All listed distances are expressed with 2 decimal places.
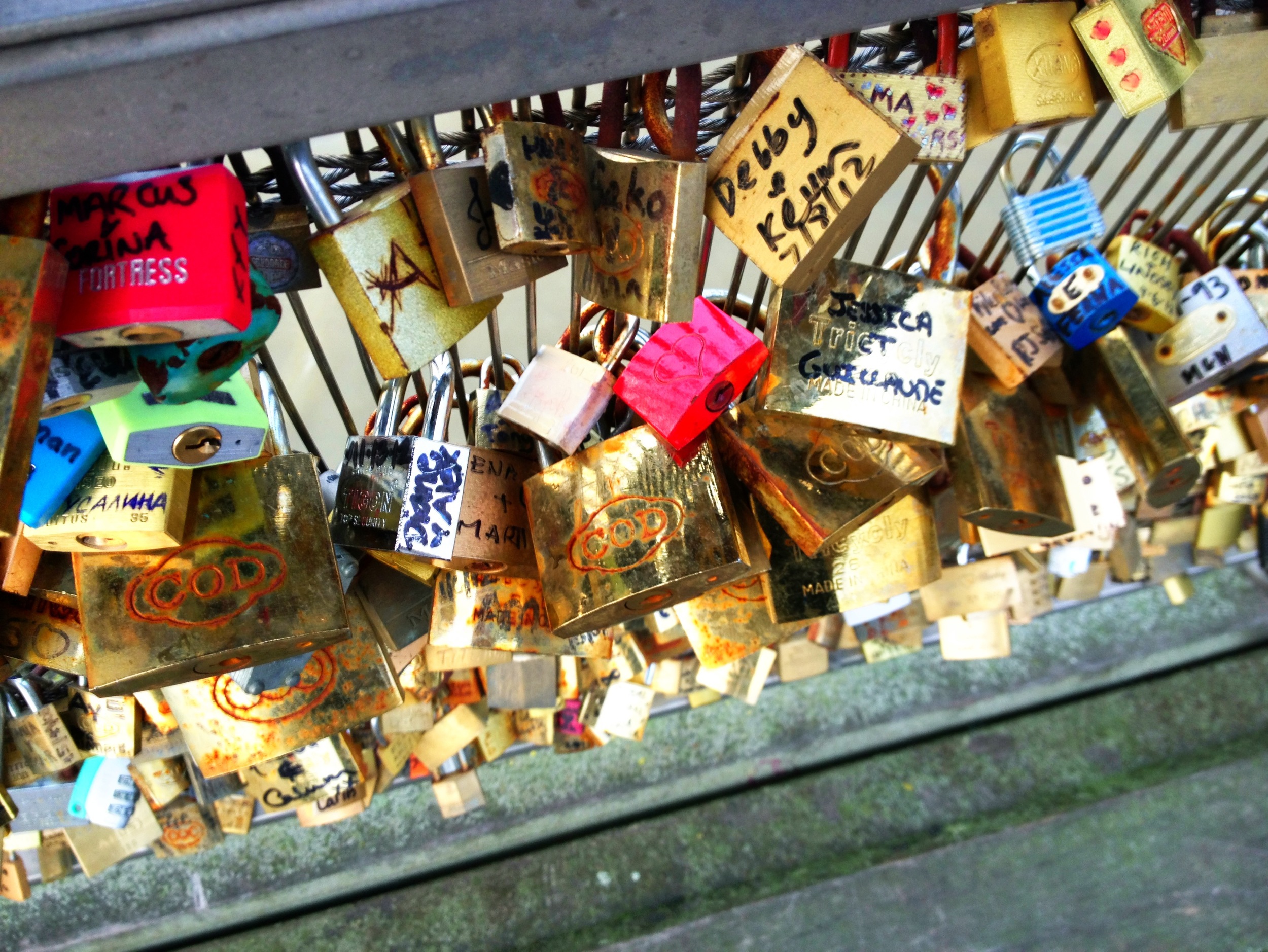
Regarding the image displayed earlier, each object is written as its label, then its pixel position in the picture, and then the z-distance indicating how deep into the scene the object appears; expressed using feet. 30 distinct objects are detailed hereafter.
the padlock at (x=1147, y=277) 1.07
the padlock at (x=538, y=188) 0.64
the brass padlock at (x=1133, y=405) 1.07
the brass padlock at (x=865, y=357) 0.82
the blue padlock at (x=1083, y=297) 0.96
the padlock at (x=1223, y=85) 0.79
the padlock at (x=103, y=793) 1.26
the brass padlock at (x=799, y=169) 0.63
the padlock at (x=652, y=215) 0.66
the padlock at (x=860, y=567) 1.02
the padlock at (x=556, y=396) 0.81
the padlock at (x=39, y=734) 1.15
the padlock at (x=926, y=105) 0.70
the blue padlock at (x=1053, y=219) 0.98
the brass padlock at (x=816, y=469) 0.88
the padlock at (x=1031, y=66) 0.72
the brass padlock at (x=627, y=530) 0.82
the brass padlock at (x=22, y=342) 0.48
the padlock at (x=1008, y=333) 0.97
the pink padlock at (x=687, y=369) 0.76
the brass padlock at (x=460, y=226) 0.66
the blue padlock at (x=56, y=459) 0.68
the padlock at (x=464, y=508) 0.81
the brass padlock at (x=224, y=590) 0.75
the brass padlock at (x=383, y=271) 0.64
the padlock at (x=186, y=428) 0.61
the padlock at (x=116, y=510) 0.70
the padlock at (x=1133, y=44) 0.73
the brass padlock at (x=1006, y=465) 1.00
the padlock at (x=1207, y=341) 1.08
